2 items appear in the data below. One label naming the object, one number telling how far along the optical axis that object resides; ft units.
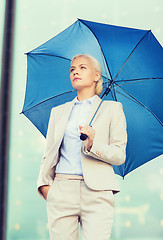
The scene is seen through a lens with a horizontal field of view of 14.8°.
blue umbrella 11.69
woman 10.46
